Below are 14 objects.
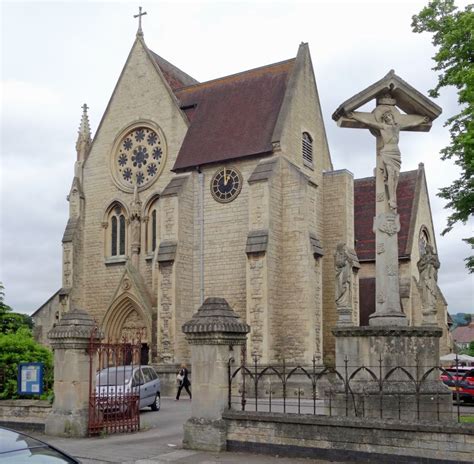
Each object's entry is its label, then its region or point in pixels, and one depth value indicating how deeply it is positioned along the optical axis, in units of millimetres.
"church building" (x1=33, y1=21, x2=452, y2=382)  27812
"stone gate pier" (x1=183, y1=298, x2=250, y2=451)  12398
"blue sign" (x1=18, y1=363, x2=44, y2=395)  15977
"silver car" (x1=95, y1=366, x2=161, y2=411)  18891
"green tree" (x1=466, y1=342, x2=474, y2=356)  57688
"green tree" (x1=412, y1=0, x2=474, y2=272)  17734
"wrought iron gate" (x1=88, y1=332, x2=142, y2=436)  14758
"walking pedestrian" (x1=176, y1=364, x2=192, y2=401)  25369
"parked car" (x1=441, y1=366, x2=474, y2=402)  22353
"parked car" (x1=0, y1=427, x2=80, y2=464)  5719
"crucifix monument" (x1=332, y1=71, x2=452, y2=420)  12352
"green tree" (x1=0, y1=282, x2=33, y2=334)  26406
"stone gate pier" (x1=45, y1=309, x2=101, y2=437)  14531
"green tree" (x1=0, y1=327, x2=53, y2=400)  16578
